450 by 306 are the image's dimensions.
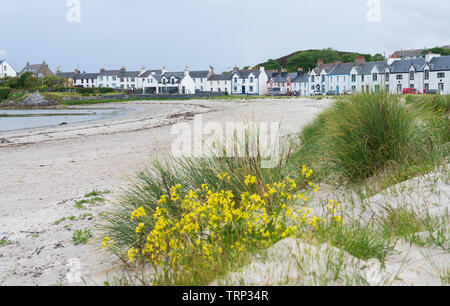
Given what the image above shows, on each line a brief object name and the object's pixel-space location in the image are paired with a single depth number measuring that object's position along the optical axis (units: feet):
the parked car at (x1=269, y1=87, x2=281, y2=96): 283.67
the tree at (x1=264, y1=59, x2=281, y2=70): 449.06
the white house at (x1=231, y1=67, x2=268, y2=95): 312.50
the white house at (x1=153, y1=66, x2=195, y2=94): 339.77
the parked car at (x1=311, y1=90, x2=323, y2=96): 252.91
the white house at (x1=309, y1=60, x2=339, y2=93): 268.41
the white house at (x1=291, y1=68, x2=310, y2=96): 286.46
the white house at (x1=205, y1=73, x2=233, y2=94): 329.93
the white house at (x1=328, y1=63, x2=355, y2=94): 253.47
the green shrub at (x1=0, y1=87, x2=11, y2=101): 294.87
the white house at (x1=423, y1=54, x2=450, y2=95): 209.67
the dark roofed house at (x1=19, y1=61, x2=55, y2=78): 426.67
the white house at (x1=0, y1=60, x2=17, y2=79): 413.80
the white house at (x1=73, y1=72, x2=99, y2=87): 412.26
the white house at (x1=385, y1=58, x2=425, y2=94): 217.36
